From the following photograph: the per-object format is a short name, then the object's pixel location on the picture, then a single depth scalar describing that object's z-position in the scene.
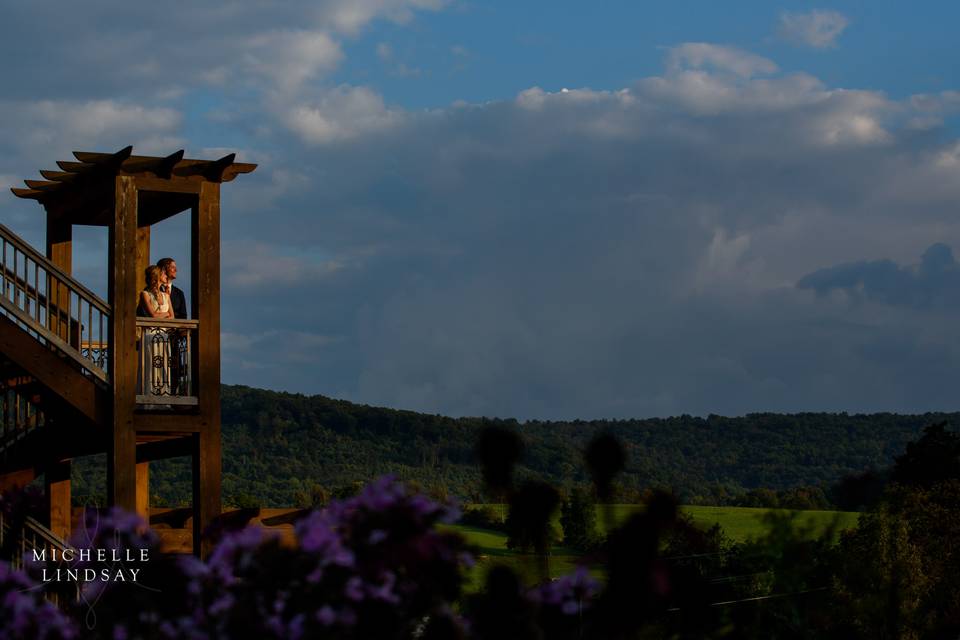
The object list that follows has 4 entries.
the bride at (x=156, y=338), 16.19
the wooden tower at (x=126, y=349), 15.52
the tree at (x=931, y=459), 41.78
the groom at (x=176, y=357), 16.39
